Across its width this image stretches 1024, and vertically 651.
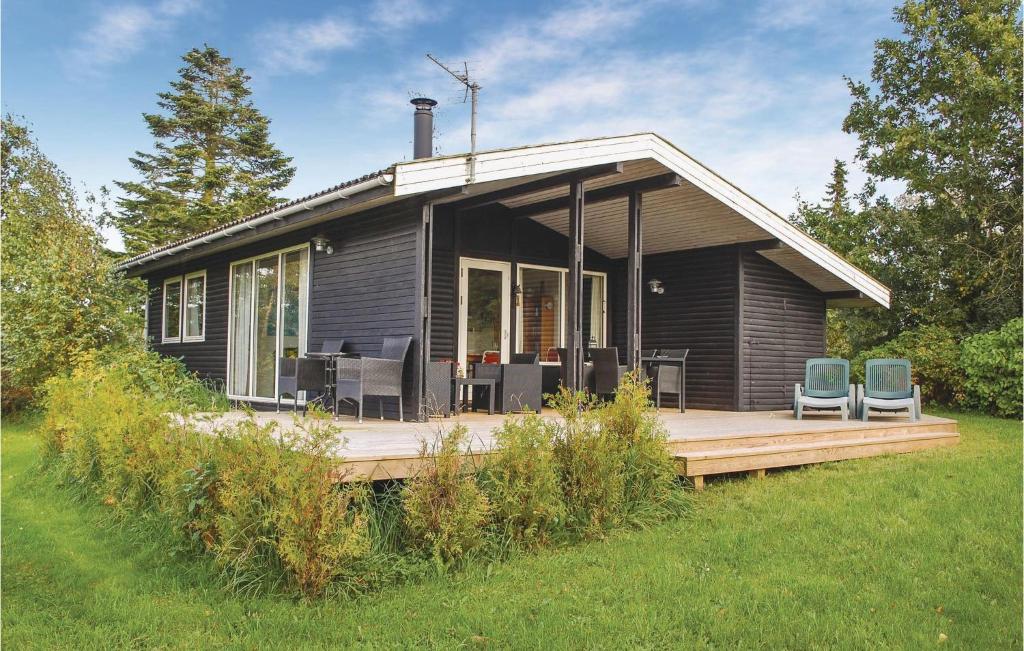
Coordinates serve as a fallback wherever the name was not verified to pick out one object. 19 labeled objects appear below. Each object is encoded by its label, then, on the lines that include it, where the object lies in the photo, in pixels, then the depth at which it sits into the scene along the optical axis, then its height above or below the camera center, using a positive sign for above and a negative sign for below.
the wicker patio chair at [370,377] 7.04 -0.15
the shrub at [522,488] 4.20 -0.69
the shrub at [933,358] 11.37 +0.10
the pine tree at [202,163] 23.69 +6.33
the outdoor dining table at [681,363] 9.08 +0.00
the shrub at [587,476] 4.52 -0.67
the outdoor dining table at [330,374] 7.70 -0.14
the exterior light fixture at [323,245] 9.06 +1.34
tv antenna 7.44 +2.73
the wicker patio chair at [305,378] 7.67 -0.18
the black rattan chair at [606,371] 8.23 -0.09
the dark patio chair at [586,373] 8.89 -0.13
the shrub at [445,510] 3.93 -0.76
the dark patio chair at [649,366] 9.47 -0.05
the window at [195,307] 12.10 +0.83
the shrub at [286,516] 3.55 -0.73
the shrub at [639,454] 4.83 -0.57
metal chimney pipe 9.57 +2.87
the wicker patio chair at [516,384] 8.12 -0.24
